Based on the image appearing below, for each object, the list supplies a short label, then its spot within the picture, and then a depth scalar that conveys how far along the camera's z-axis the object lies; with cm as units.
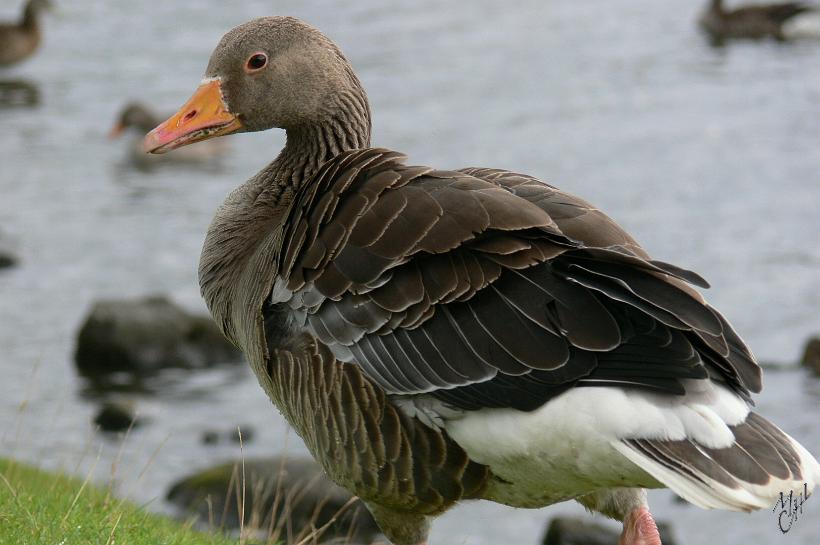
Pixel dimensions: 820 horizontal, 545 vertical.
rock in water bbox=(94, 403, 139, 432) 1310
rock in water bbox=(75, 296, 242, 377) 1458
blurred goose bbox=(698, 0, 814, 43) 2661
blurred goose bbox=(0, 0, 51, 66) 2556
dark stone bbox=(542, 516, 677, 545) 1059
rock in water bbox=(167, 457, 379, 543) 1049
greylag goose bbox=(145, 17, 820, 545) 495
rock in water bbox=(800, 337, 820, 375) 1360
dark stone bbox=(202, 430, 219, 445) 1280
